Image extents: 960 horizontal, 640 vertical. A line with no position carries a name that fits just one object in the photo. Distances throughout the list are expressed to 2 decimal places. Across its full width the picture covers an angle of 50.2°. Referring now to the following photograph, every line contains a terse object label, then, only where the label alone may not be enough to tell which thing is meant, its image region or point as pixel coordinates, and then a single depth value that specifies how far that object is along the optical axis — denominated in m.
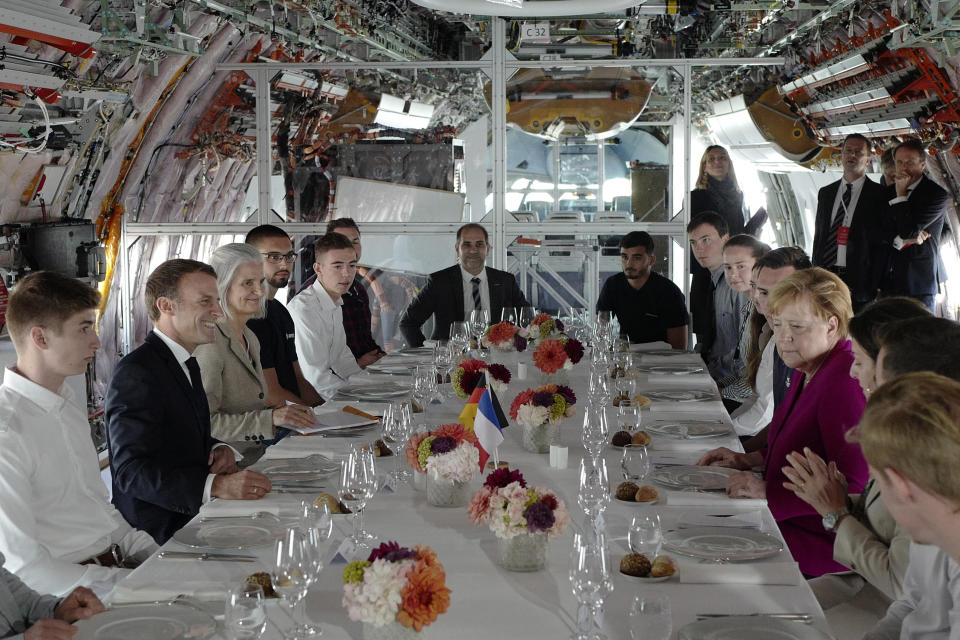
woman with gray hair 3.99
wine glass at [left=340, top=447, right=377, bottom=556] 2.45
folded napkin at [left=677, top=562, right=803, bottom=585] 2.22
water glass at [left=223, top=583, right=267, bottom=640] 1.79
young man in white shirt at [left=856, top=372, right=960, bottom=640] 1.55
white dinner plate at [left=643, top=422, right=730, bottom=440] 3.58
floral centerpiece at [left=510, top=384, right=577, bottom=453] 3.26
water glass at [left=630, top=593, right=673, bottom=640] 1.79
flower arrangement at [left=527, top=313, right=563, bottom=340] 5.66
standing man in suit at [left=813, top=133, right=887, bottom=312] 7.56
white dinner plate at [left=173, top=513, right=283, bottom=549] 2.46
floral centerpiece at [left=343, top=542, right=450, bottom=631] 1.76
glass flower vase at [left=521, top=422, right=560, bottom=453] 3.42
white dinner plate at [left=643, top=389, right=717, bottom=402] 4.32
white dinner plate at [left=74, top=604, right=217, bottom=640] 1.96
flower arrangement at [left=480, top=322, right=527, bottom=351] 5.29
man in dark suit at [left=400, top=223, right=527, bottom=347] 6.79
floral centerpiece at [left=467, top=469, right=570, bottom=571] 2.19
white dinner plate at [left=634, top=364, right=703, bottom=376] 5.09
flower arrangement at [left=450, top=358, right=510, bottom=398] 3.97
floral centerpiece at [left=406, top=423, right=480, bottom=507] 2.70
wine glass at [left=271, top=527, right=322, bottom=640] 1.94
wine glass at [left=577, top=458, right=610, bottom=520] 2.47
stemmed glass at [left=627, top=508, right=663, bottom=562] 2.23
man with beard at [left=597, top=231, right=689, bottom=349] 6.48
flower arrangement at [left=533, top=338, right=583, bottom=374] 4.34
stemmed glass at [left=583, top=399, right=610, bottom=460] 3.06
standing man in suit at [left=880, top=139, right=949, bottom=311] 7.21
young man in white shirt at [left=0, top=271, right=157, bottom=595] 2.64
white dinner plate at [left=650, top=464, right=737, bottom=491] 2.92
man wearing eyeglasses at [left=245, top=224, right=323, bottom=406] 4.83
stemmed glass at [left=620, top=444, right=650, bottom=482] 2.78
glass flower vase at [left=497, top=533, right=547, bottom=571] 2.28
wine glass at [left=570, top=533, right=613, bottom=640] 1.92
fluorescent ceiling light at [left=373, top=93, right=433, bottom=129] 7.84
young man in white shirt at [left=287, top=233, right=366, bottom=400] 5.39
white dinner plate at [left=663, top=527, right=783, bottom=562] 2.34
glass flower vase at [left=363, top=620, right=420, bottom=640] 1.82
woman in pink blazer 2.95
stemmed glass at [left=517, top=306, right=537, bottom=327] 6.12
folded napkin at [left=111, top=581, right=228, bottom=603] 2.16
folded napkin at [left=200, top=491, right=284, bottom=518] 2.72
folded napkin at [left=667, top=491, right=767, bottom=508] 2.77
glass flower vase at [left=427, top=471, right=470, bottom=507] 2.75
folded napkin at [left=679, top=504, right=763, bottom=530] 2.58
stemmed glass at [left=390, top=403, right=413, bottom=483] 3.13
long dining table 2.04
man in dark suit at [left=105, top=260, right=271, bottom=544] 3.04
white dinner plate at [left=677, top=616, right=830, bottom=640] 1.91
